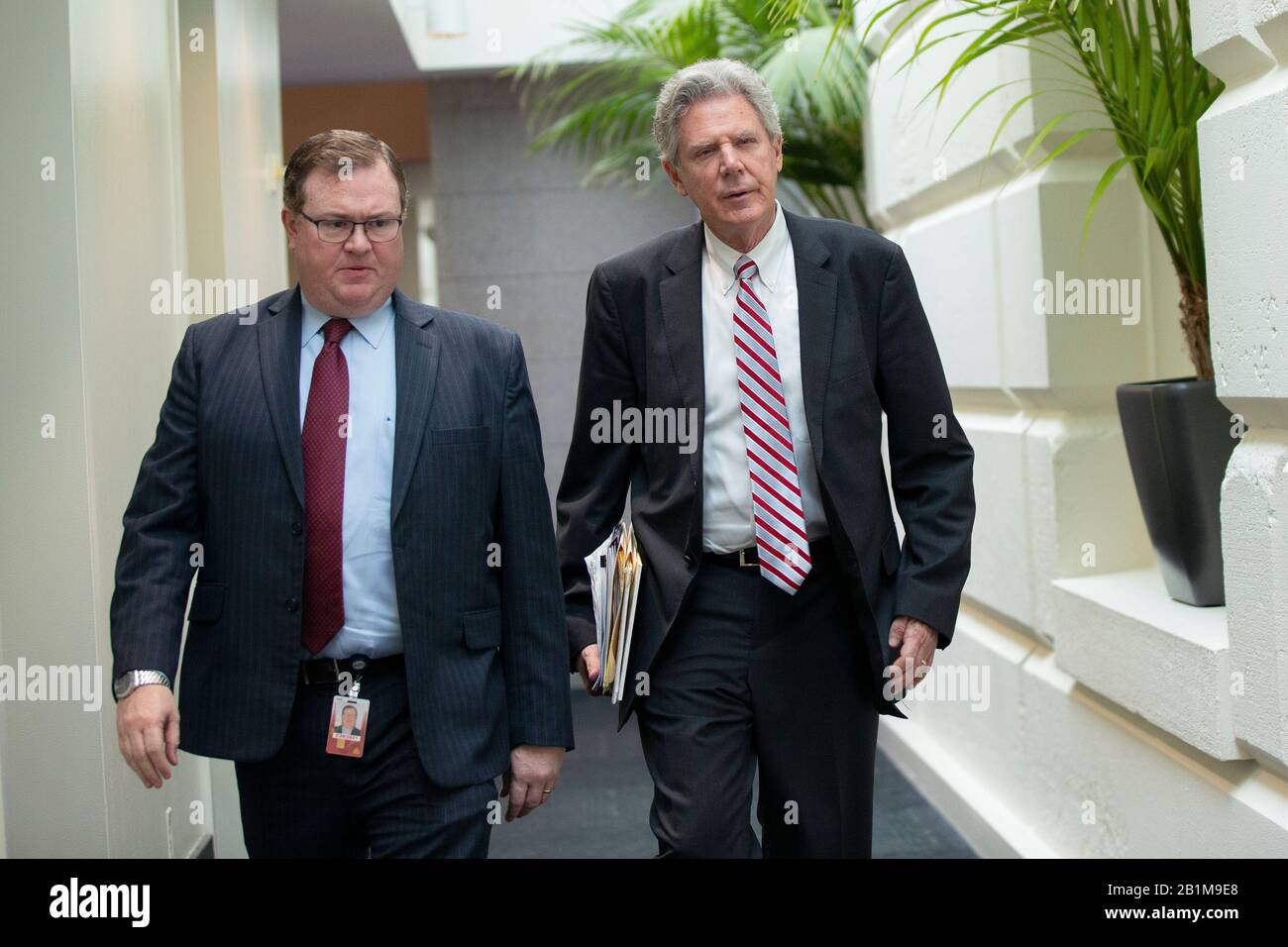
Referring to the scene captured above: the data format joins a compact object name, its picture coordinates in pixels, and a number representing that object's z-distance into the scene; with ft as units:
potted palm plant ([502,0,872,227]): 19.20
